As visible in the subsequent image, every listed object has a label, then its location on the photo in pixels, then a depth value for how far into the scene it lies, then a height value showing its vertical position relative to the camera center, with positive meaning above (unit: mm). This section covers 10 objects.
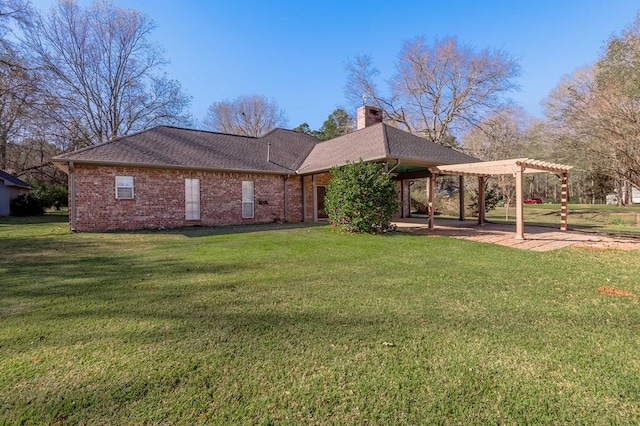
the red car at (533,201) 43997 +603
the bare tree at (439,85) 23203 +9377
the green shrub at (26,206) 21203 +188
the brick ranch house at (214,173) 11461 +1477
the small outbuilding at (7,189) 21155 +1347
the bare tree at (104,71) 21859 +10440
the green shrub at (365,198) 9969 +264
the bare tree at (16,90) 14531 +5840
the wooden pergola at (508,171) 8891 +1162
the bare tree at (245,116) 35750 +10508
